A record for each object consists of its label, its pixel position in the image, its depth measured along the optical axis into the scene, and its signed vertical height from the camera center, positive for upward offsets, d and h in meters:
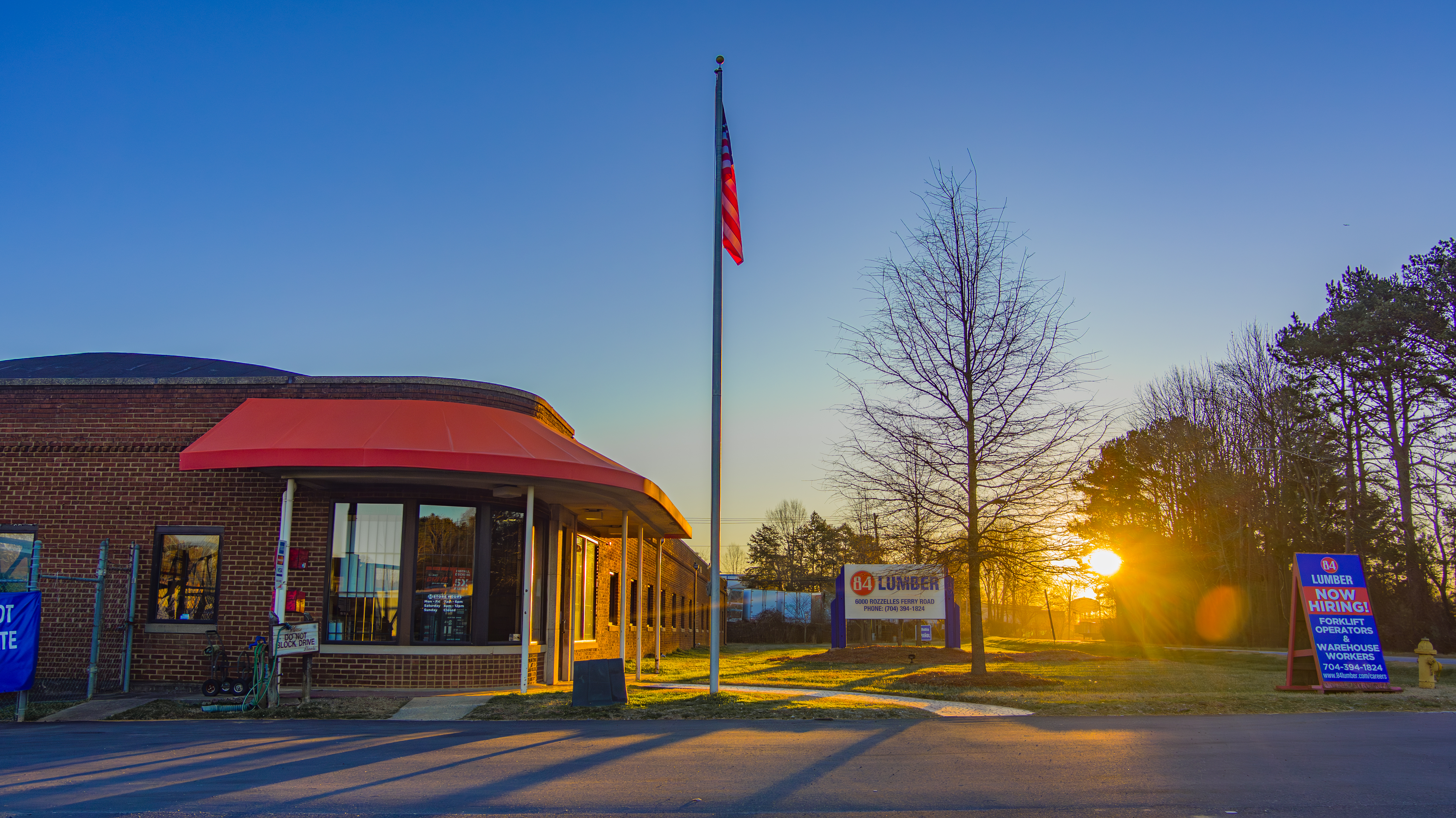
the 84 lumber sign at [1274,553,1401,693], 15.33 -1.00
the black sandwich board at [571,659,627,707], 12.13 -1.50
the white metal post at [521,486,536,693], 13.86 -0.29
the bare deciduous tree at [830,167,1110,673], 16.72 +1.73
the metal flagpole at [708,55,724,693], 13.17 +2.73
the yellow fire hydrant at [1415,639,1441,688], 16.39 -1.61
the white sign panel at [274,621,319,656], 12.18 -0.97
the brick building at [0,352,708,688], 14.10 +0.73
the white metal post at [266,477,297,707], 13.00 +0.00
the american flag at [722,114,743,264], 14.59 +5.27
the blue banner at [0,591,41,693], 11.68 -0.94
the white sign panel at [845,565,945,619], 26.11 -0.79
